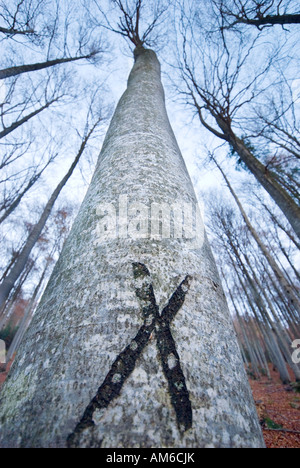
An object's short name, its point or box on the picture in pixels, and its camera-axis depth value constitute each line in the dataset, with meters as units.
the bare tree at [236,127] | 3.84
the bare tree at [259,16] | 4.16
